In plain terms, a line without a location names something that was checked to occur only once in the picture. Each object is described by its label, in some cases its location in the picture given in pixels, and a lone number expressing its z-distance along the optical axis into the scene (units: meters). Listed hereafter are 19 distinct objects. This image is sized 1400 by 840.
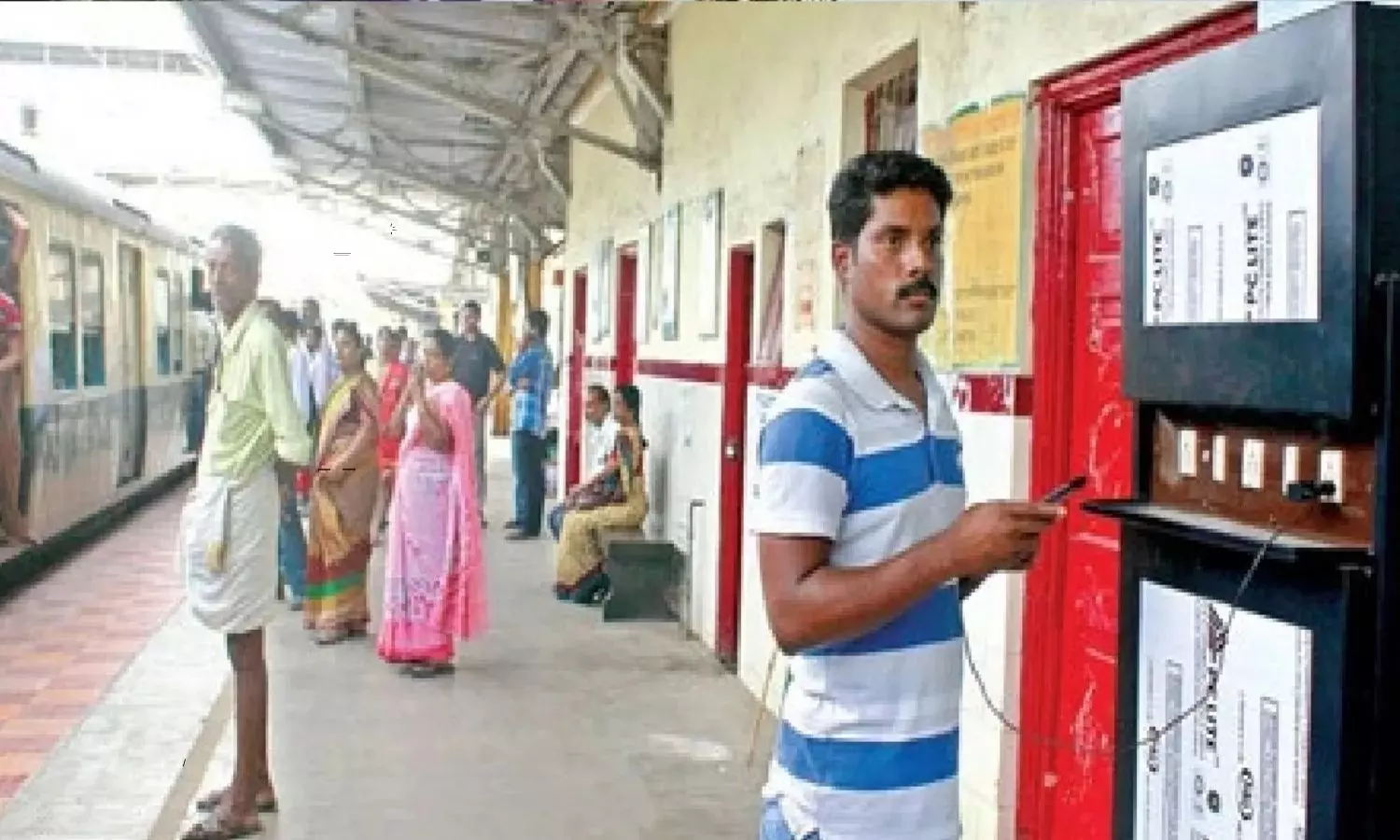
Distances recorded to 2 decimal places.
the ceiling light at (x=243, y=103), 8.08
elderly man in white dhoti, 4.49
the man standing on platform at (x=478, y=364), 12.01
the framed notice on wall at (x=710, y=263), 7.75
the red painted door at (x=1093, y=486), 3.68
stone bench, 8.60
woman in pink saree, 7.16
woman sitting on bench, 8.96
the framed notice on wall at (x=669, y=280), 8.98
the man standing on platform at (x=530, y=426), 11.93
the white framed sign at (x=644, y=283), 10.09
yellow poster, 4.08
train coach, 8.84
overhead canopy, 7.87
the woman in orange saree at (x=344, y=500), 7.66
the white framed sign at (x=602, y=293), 12.03
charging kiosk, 1.76
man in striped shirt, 1.93
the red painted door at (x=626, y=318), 11.51
